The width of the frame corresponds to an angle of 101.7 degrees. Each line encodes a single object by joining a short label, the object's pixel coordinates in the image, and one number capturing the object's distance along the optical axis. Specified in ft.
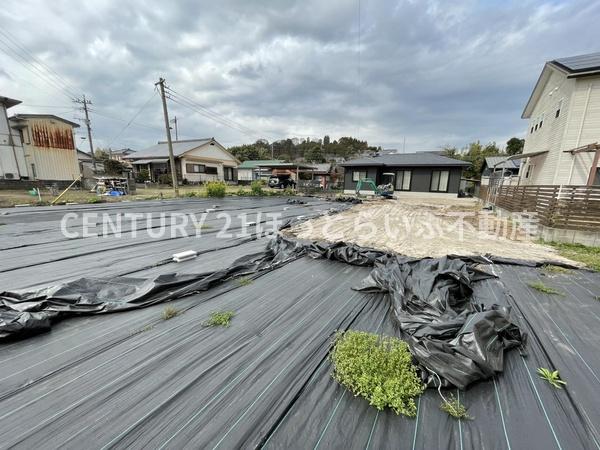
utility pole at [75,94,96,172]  61.00
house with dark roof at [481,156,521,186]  59.36
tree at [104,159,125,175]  56.70
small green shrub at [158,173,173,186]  60.64
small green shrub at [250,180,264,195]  43.21
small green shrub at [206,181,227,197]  37.86
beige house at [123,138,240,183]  66.44
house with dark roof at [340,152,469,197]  49.14
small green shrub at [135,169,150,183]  65.41
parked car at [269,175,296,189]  60.59
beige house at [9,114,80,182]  41.86
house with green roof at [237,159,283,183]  99.31
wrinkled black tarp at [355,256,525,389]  4.58
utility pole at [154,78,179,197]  36.80
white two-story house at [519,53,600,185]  23.30
